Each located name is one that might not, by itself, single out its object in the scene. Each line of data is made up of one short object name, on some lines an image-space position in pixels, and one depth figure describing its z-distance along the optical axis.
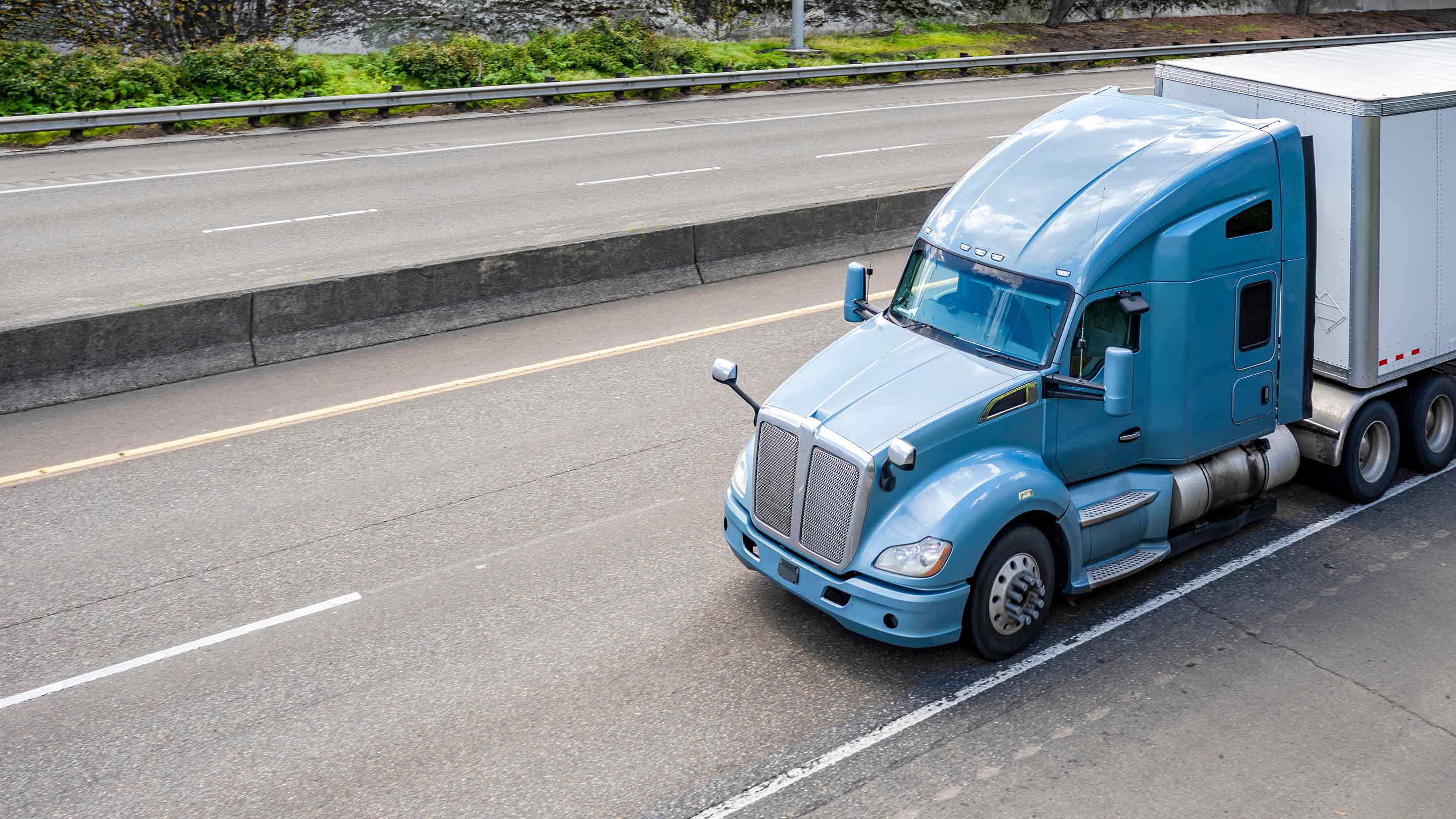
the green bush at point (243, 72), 24.23
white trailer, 8.55
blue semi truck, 7.00
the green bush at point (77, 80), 22.23
